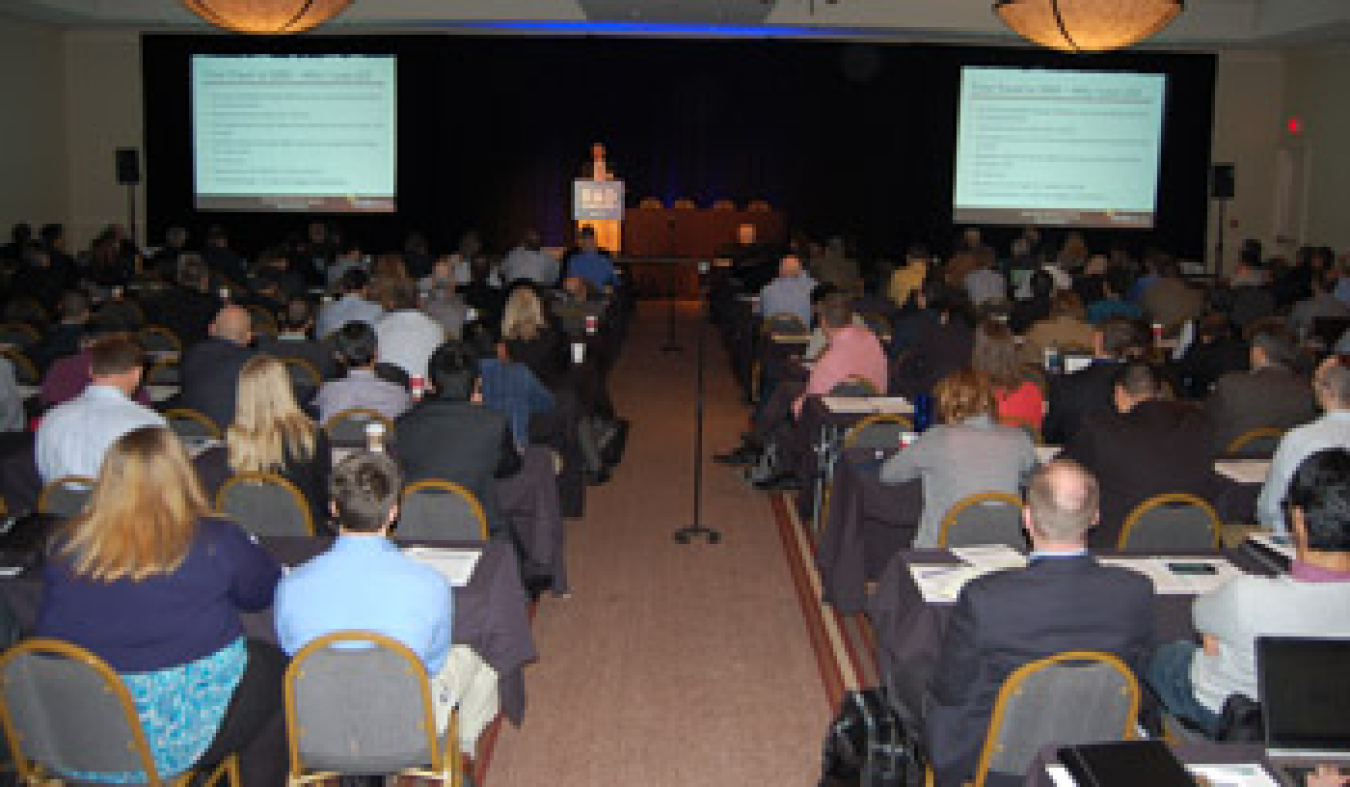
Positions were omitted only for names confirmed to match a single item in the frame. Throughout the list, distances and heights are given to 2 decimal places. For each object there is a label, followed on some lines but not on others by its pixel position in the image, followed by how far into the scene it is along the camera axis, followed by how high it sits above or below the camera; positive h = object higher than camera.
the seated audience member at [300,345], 8.25 -0.86
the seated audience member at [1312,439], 5.17 -0.79
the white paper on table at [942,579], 4.02 -1.12
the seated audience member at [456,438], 5.27 -0.91
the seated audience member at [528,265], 13.97 -0.52
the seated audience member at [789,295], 11.59 -0.63
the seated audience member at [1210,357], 8.46 -0.78
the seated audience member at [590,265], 14.05 -0.50
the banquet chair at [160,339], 8.88 -0.92
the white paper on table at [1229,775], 2.72 -1.14
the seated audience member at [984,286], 12.39 -0.53
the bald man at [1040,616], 3.38 -1.01
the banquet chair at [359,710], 3.28 -1.29
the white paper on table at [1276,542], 4.39 -1.05
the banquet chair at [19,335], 8.49 -0.88
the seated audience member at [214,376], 6.57 -0.86
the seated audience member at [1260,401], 6.57 -0.82
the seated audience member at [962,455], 5.12 -0.90
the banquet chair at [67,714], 3.18 -1.28
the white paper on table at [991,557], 4.26 -1.10
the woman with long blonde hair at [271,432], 4.87 -0.84
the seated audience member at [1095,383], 6.64 -0.77
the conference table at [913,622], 3.93 -1.24
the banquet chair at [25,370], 7.64 -1.00
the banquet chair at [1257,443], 6.23 -1.03
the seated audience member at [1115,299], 10.65 -0.56
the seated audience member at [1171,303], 11.37 -0.59
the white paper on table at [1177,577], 4.14 -1.11
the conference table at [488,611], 3.96 -1.26
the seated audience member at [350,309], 9.40 -0.71
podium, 14.41 +0.21
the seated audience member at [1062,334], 8.98 -0.70
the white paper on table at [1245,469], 5.75 -1.05
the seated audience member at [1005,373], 6.36 -0.70
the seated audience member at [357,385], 6.23 -0.83
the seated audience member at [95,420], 5.06 -0.85
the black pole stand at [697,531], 7.43 -1.80
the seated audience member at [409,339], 8.06 -0.78
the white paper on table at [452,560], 4.10 -1.13
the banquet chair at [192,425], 6.04 -1.06
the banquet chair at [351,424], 5.92 -0.98
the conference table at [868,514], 5.68 -1.28
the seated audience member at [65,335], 7.89 -0.80
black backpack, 3.83 -1.56
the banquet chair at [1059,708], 3.28 -1.22
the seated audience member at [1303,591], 3.28 -0.89
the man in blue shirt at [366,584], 3.46 -1.00
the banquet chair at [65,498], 4.70 -1.07
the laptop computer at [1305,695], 2.81 -0.99
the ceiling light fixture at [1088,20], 7.67 +1.30
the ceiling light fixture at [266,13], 7.92 +1.22
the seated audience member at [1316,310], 10.33 -0.56
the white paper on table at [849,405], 6.89 -0.96
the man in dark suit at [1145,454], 5.25 -0.89
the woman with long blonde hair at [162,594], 3.35 -1.02
